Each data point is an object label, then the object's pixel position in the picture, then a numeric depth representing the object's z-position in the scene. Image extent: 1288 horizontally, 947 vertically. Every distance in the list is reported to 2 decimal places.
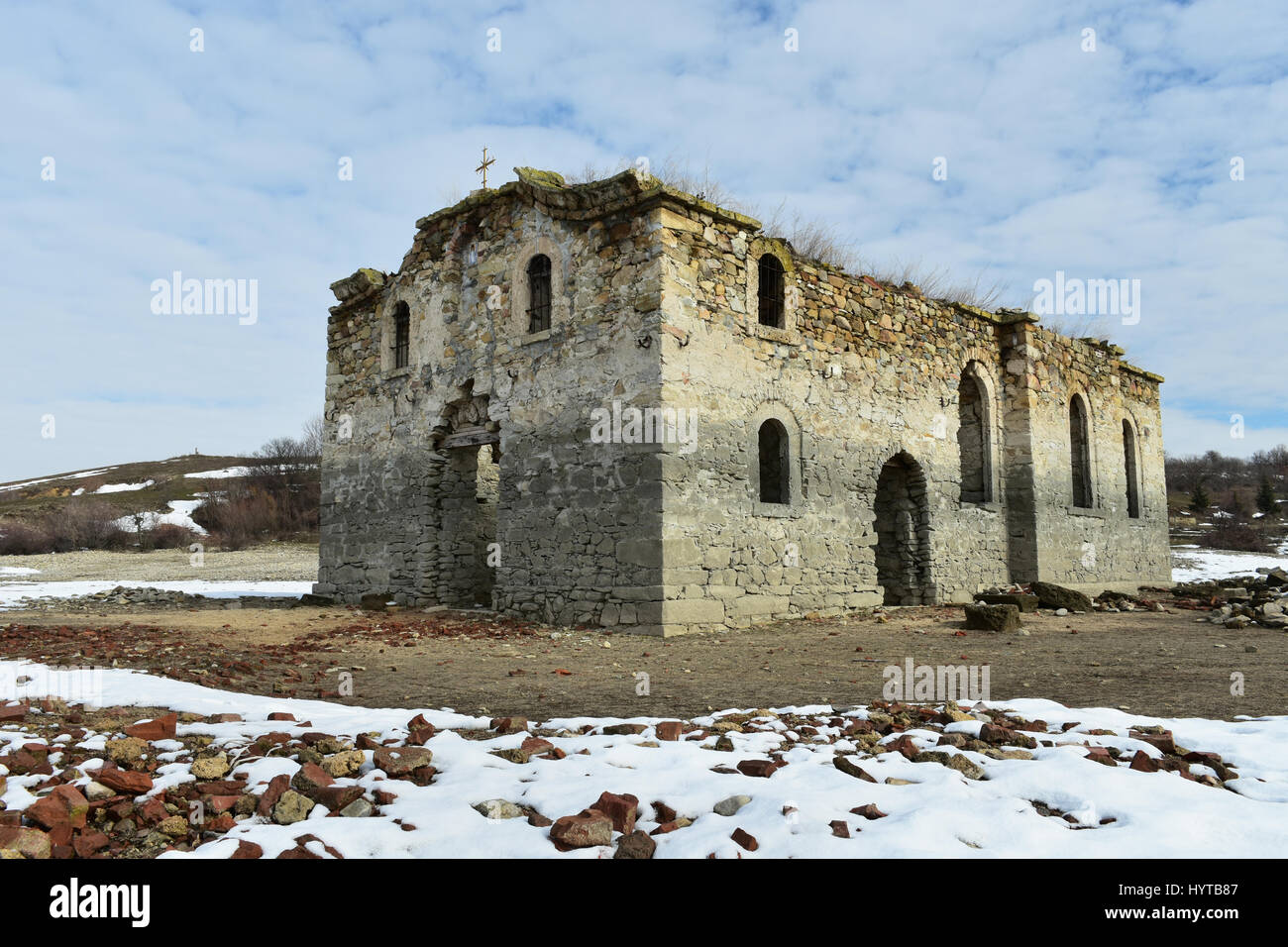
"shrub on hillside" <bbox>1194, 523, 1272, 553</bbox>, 37.09
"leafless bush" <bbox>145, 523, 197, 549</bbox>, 34.56
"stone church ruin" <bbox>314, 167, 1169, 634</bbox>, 11.11
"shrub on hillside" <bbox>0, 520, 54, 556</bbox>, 34.19
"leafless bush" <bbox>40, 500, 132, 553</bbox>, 34.88
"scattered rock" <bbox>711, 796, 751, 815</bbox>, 3.36
